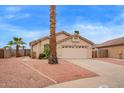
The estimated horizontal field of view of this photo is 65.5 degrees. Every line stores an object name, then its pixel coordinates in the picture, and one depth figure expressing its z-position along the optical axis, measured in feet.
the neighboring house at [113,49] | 34.75
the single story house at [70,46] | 33.36
